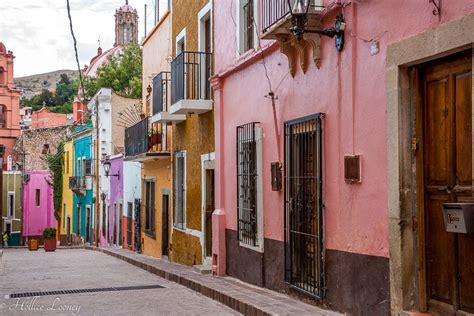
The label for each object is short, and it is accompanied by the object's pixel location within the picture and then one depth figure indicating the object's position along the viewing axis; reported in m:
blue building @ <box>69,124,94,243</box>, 33.47
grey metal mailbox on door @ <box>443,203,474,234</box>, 5.10
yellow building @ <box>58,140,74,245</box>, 39.27
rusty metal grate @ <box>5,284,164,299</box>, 10.56
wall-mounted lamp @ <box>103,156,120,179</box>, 28.31
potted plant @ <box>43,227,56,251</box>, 28.34
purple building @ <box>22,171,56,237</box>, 48.34
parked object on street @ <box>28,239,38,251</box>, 32.31
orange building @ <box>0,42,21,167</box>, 54.79
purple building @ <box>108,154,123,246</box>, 26.32
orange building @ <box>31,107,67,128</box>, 56.19
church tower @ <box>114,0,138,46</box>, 88.12
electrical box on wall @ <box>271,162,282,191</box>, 8.99
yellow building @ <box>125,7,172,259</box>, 17.30
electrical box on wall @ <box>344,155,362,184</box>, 6.80
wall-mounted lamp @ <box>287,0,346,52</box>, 7.12
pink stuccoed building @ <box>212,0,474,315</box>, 5.61
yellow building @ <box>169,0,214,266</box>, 13.49
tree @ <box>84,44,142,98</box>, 45.88
